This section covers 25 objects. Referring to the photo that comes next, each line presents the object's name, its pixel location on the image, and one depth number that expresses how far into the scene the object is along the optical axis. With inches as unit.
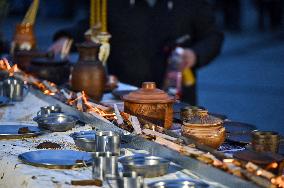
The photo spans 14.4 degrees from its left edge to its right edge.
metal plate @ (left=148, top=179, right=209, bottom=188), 164.4
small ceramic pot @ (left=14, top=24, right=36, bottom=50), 345.5
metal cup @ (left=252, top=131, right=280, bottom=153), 184.6
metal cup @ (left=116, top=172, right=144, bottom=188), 157.7
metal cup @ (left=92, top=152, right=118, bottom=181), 171.6
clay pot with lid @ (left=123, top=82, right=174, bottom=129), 219.7
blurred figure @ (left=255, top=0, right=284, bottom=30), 1059.8
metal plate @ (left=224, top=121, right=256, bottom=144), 211.0
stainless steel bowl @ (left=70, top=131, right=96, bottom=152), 199.7
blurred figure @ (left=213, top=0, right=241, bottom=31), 1078.3
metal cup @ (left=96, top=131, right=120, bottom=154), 190.0
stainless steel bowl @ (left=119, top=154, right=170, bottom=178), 173.9
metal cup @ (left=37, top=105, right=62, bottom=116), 246.0
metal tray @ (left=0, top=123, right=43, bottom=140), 216.6
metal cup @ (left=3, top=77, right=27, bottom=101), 280.0
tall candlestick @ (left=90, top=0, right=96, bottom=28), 314.1
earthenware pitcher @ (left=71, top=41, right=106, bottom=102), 270.6
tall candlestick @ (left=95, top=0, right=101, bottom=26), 312.7
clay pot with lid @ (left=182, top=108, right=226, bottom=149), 194.7
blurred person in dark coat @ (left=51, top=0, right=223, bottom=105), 356.0
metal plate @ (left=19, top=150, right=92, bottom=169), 182.7
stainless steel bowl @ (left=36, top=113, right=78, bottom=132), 226.1
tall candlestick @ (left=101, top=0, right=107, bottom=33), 309.0
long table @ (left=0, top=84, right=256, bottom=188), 170.9
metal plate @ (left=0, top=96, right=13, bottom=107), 269.0
